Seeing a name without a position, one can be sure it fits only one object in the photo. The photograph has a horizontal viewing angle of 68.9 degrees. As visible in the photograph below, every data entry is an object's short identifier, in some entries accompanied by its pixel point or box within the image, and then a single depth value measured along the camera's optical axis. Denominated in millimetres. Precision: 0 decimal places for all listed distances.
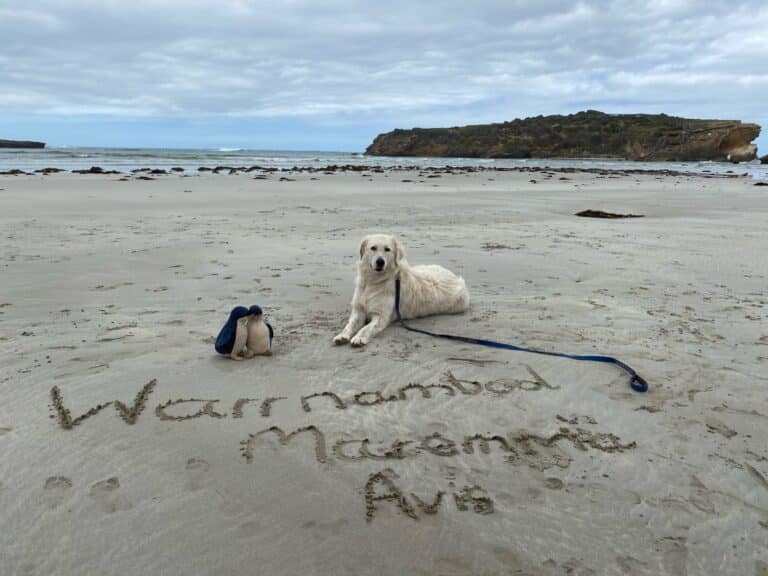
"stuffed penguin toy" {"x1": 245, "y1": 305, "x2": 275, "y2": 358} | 4130
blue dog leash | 3818
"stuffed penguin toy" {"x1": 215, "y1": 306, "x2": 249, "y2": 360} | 4047
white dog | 5055
